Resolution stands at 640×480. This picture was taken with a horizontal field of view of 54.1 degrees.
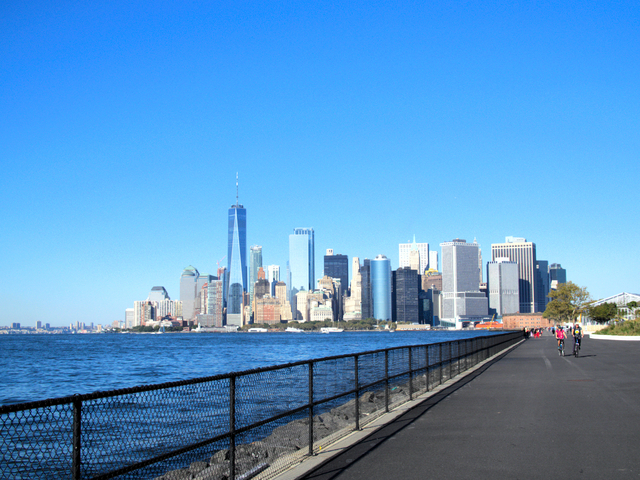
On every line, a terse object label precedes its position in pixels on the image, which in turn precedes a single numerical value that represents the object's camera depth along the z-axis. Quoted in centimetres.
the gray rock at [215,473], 898
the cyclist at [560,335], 3179
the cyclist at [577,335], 3228
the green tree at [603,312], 9437
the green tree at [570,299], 10331
